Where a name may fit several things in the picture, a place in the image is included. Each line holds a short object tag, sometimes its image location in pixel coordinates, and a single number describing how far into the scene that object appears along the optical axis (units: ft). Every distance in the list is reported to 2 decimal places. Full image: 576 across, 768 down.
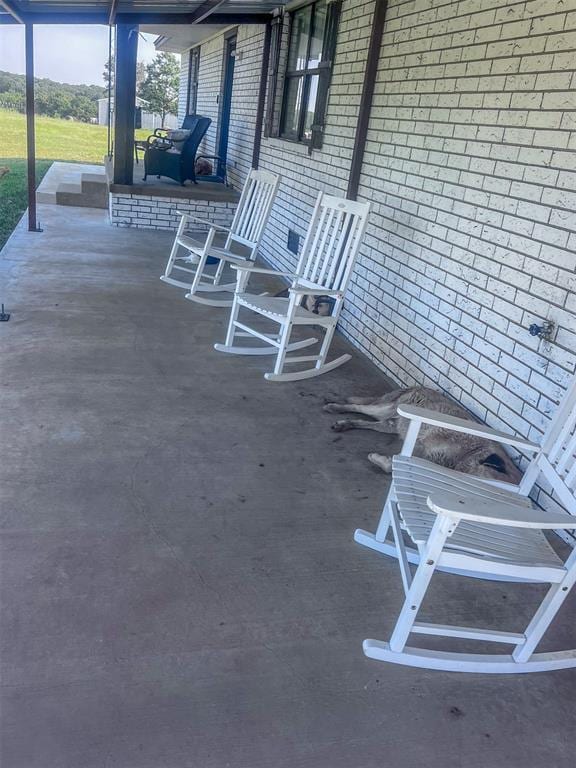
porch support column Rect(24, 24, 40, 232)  19.83
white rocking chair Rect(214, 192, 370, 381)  12.45
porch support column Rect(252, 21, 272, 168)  22.91
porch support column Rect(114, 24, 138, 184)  21.71
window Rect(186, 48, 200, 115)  39.22
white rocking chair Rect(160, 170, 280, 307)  16.81
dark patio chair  24.79
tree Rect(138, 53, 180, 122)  84.28
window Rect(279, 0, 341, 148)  17.83
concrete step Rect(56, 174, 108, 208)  29.40
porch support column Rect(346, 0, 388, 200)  14.14
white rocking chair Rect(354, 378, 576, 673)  5.36
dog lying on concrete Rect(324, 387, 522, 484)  8.58
